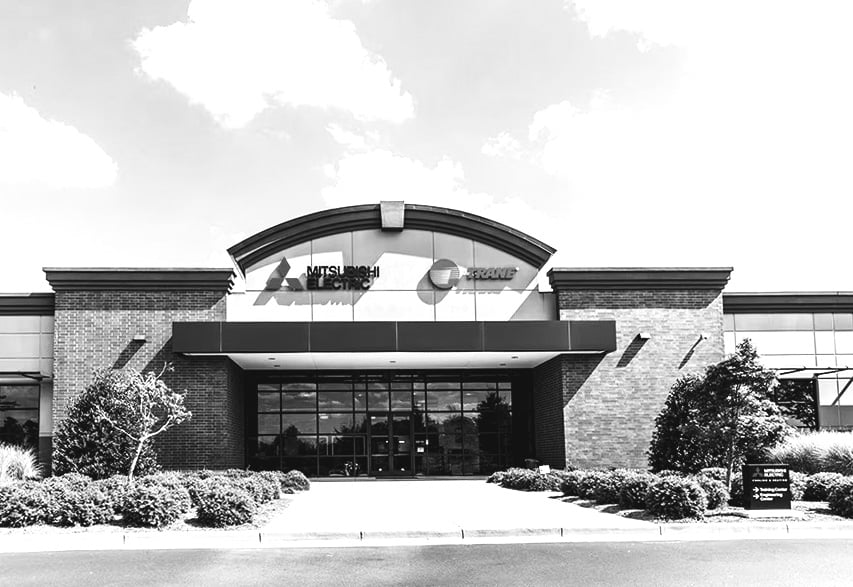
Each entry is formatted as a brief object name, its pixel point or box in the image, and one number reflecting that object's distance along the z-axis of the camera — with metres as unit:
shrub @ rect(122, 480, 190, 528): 15.23
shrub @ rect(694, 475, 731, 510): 16.81
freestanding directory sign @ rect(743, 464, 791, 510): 16.33
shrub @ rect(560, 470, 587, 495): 21.22
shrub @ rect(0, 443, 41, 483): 22.23
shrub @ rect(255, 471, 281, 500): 20.44
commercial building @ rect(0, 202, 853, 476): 26.42
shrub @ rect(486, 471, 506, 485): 26.73
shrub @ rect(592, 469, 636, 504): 18.85
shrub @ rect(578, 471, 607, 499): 20.25
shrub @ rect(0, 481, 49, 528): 15.48
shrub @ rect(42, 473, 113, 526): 15.55
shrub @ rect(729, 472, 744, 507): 17.97
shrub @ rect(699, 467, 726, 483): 20.89
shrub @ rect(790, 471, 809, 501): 19.44
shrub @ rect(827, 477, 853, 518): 16.53
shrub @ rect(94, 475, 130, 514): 16.11
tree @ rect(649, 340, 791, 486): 17.33
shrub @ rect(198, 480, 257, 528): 15.33
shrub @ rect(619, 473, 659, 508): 17.52
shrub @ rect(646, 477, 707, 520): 15.84
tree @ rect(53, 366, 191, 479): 23.69
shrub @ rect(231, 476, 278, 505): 18.91
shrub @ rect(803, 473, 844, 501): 19.39
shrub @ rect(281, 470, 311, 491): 24.09
